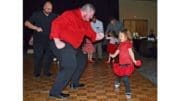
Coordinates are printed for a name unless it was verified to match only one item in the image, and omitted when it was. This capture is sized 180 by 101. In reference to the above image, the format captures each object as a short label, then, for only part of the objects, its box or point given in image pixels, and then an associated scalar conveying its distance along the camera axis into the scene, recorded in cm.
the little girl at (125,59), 221
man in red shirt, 204
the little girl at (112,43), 378
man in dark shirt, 275
